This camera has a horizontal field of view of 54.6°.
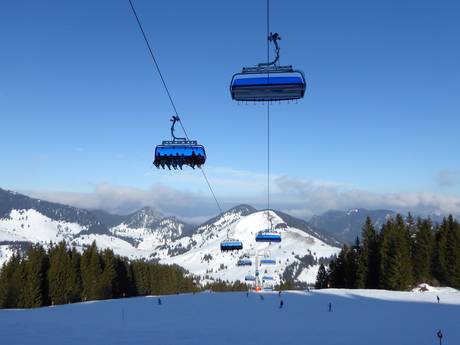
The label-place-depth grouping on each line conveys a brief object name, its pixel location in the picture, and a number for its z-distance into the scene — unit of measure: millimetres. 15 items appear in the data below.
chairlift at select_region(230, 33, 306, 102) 15625
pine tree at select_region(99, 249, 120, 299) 89562
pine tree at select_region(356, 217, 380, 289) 85188
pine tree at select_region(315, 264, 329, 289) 115625
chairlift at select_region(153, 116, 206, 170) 20844
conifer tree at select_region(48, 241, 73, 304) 80312
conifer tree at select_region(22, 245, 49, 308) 75938
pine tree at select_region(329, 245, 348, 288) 97312
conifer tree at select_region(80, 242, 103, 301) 87062
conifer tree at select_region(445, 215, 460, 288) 81375
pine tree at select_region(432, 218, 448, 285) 83438
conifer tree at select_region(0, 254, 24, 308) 75438
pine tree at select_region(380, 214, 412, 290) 78312
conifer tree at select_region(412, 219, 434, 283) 85438
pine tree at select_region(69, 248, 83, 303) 83175
